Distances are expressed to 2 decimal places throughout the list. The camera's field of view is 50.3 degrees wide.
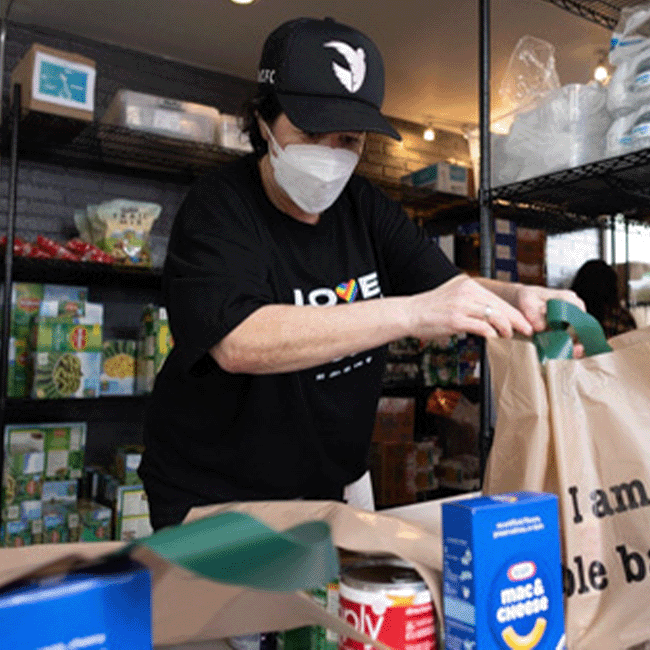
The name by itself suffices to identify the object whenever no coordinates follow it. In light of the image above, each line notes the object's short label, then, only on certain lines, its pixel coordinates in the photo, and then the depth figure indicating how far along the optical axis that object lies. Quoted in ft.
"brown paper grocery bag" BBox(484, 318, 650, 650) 2.07
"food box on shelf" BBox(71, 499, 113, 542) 8.32
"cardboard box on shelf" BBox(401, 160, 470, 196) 11.59
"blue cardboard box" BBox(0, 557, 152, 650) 1.14
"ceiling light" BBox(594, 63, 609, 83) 10.46
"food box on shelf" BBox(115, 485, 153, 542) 8.55
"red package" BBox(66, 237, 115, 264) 8.66
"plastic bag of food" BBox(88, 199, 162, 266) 8.93
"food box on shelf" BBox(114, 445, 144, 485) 8.77
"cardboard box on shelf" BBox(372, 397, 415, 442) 11.55
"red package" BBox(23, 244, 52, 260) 8.37
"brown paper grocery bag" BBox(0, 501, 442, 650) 1.79
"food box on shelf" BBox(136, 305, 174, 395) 8.91
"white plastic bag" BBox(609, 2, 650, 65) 4.98
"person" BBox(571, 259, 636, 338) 9.37
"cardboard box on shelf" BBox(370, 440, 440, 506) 11.31
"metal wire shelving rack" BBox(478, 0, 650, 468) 5.32
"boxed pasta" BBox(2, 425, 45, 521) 8.02
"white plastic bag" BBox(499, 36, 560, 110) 5.87
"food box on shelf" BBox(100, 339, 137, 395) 8.89
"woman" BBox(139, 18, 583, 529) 3.06
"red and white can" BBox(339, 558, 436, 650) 1.70
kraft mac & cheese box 1.68
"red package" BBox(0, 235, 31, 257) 8.28
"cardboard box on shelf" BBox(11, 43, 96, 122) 8.04
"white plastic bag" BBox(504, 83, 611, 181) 5.32
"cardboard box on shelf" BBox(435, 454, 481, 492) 11.76
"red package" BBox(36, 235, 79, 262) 8.49
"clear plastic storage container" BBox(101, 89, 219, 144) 8.95
